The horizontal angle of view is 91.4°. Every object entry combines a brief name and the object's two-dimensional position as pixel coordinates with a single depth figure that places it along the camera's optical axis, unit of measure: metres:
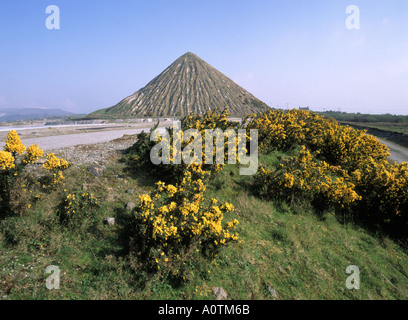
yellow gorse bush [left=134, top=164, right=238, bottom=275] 4.32
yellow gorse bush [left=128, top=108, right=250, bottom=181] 7.33
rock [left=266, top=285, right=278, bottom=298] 4.48
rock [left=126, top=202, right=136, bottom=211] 5.84
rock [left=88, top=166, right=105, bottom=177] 6.85
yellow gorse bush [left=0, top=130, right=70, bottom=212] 4.44
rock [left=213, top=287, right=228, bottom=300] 4.19
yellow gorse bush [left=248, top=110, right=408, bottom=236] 7.96
